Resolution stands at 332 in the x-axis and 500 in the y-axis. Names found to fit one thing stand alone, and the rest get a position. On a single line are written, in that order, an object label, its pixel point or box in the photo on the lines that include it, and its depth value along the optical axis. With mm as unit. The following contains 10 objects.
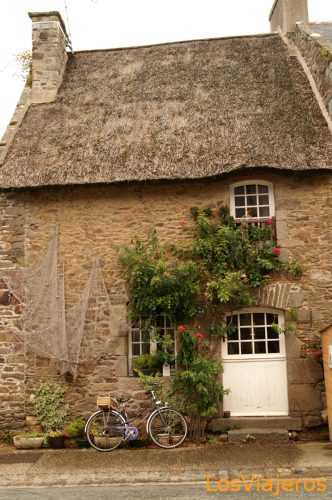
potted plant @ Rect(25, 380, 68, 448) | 8742
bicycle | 8062
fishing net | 8953
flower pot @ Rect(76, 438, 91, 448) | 8242
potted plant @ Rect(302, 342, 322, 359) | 8492
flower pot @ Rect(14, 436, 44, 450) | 8367
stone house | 8750
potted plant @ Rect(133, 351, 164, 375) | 8820
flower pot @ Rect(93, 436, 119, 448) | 8070
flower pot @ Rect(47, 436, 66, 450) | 8328
